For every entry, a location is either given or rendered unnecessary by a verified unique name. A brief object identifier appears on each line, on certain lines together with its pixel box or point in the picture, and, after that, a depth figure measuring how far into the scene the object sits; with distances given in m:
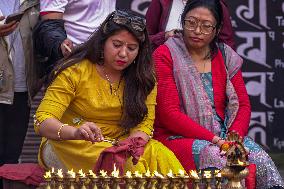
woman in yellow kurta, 8.15
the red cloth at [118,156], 7.75
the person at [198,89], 8.81
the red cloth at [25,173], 8.44
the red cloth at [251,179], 8.33
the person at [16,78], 9.09
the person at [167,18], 9.57
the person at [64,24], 8.89
